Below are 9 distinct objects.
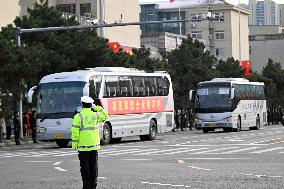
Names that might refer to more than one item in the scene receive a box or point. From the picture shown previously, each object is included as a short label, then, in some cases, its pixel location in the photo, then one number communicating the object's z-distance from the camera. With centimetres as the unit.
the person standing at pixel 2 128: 4288
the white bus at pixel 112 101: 3581
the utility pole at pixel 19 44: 4499
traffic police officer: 1448
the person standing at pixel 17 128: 4154
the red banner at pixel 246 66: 9392
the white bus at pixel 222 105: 5347
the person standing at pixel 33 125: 4309
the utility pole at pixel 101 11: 5800
